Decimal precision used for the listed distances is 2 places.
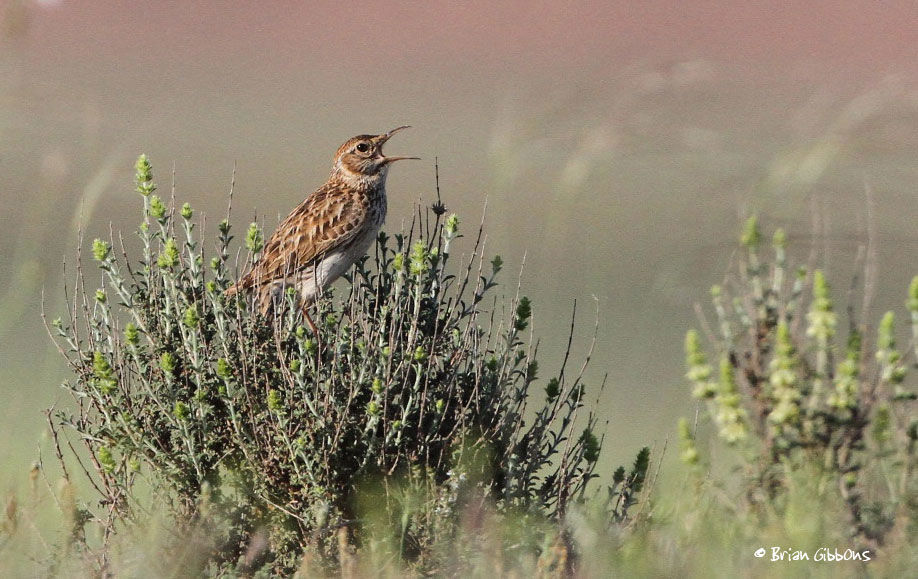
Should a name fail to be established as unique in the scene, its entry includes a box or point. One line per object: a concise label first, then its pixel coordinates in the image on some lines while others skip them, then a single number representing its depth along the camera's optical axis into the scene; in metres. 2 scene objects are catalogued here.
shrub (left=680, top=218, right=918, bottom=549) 8.84
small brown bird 14.55
